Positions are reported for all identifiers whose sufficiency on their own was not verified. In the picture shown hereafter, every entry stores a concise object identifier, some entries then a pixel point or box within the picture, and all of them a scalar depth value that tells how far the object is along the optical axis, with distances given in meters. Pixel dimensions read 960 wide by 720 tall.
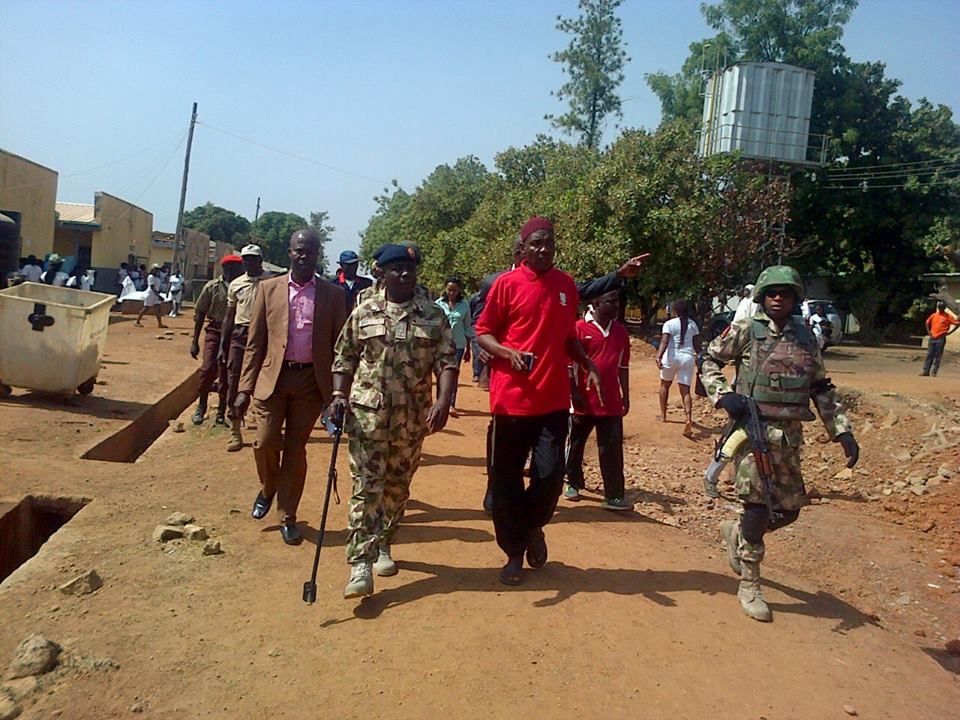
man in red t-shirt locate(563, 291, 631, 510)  6.12
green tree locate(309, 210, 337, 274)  87.38
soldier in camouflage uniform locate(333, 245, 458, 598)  4.17
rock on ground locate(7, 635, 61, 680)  3.27
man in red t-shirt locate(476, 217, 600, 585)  4.16
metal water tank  29.72
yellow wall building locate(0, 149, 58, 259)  24.52
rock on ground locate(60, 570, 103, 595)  4.09
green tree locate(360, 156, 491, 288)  32.69
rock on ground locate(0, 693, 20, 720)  3.04
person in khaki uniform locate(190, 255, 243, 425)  8.20
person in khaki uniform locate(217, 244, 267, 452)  7.07
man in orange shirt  15.77
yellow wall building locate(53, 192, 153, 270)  34.03
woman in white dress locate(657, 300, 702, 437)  10.45
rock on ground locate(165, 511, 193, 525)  5.15
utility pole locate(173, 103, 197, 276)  32.56
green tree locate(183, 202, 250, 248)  82.12
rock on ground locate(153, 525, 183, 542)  4.90
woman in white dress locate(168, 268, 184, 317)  27.93
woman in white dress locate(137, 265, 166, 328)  21.45
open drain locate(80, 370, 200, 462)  7.99
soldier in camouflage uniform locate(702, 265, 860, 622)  4.17
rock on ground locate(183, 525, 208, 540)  4.93
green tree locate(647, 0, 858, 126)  33.12
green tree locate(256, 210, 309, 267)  81.95
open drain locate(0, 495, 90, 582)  5.53
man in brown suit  4.84
